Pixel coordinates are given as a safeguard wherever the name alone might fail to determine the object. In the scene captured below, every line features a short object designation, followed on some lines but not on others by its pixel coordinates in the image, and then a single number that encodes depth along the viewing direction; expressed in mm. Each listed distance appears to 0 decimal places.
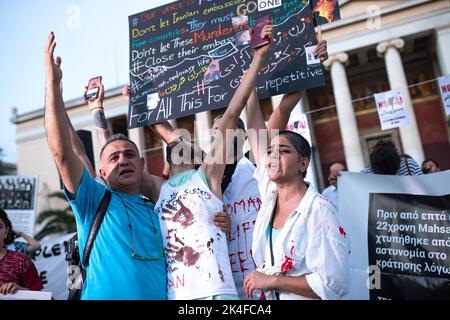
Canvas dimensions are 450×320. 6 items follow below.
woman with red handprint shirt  2139
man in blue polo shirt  2156
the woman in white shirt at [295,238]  1896
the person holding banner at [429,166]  6148
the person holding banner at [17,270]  3014
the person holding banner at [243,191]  2557
